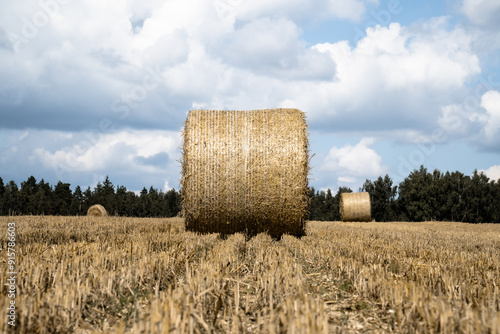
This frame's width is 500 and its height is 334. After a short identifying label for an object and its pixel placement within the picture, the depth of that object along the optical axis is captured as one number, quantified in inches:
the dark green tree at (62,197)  2320.4
